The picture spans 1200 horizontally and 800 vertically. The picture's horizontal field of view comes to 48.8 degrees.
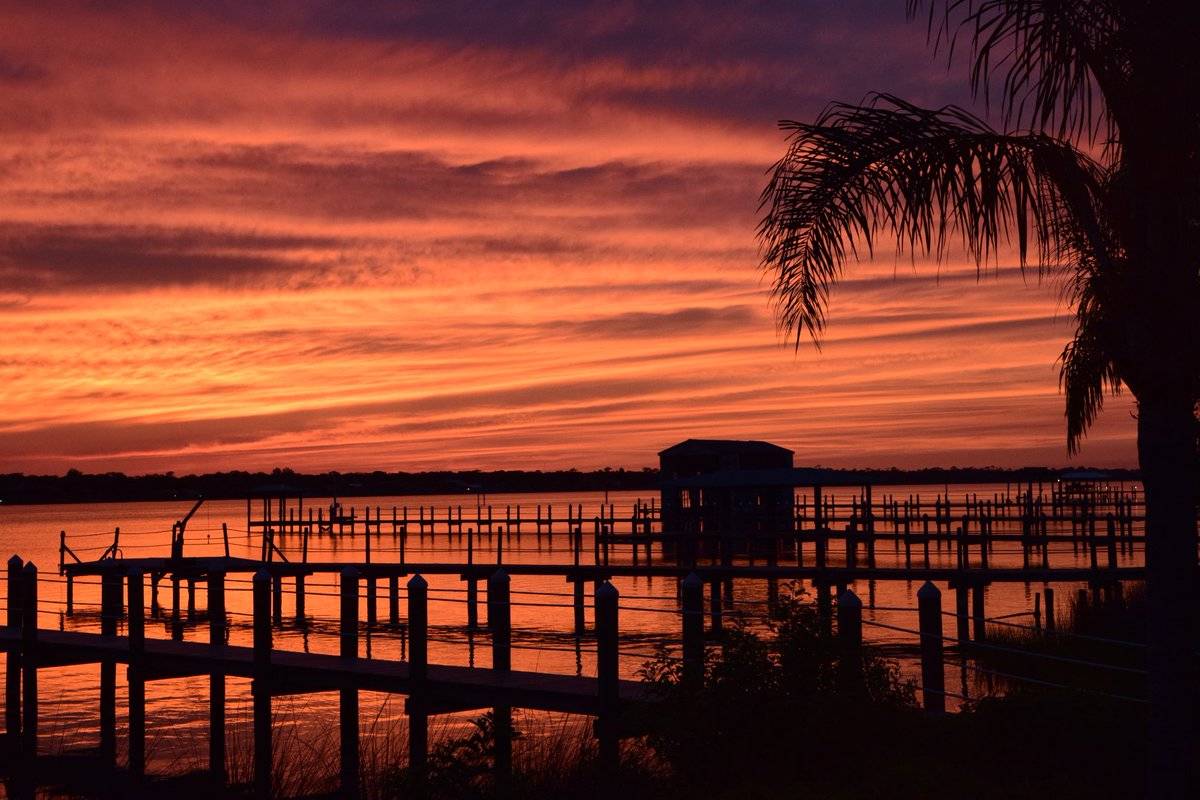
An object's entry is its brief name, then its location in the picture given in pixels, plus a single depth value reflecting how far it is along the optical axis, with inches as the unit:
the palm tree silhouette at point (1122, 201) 378.6
